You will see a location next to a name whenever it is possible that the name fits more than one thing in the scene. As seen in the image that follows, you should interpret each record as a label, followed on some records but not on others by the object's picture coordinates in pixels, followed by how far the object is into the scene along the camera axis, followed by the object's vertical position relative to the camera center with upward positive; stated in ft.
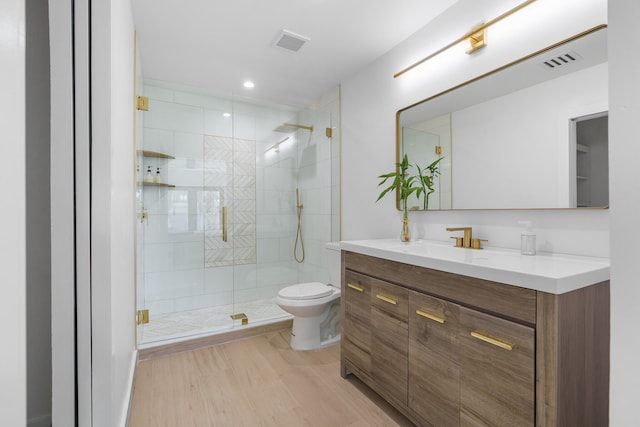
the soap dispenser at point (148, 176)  9.42 +1.16
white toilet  7.77 -2.54
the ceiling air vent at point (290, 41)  7.10 +4.16
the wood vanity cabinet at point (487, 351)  3.26 -1.78
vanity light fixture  5.23 +3.33
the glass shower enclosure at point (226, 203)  9.70 +0.33
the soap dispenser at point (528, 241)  4.74 -0.47
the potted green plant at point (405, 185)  6.91 +0.62
